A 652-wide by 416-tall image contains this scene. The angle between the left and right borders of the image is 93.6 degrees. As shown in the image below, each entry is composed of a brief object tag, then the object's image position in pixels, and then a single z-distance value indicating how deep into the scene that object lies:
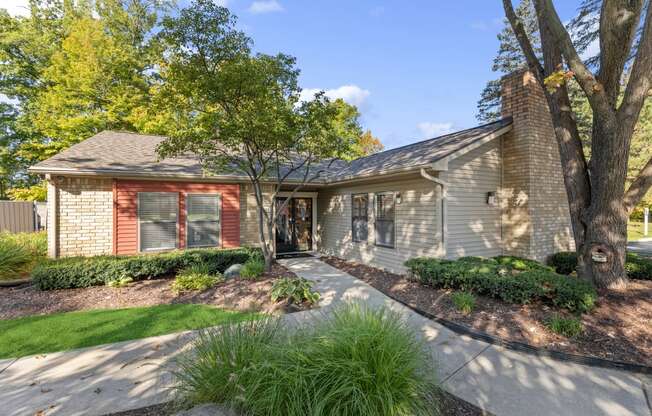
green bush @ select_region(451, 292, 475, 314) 4.80
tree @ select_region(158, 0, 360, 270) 6.30
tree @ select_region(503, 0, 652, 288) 5.11
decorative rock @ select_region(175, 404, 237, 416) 2.19
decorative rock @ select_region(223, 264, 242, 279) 7.48
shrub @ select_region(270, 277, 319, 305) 5.75
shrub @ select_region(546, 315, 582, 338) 3.91
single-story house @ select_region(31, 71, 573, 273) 7.16
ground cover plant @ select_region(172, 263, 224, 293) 6.41
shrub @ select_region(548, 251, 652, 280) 6.43
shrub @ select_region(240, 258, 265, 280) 7.17
